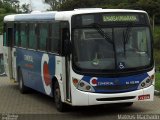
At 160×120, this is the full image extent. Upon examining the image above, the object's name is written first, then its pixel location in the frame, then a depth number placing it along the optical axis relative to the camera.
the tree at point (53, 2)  76.41
